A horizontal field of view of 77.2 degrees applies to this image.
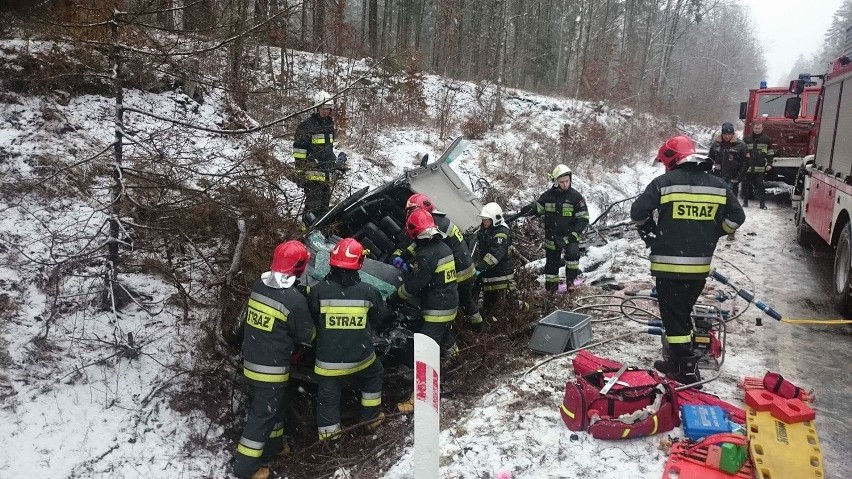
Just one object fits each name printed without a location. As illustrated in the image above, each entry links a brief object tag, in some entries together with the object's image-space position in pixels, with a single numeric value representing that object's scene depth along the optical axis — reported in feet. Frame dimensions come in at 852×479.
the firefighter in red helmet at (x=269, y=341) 13.43
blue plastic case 11.39
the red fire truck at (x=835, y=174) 18.45
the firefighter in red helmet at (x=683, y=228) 13.52
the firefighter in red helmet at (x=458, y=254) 17.68
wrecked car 16.84
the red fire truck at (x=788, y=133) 38.35
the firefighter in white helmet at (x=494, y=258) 20.22
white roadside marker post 8.02
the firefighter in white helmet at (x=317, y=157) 20.71
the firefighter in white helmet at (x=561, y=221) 22.00
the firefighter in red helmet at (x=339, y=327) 13.84
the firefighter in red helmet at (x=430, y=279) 16.02
